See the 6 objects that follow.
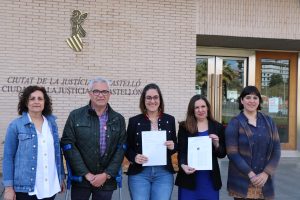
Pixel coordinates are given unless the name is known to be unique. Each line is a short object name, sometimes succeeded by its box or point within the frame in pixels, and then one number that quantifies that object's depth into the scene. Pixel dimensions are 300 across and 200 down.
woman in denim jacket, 3.58
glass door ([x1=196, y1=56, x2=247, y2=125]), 10.94
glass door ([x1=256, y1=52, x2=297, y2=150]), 11.34
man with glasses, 3.88
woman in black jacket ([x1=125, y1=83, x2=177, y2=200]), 4.06
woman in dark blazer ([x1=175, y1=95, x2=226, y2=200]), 3.99
